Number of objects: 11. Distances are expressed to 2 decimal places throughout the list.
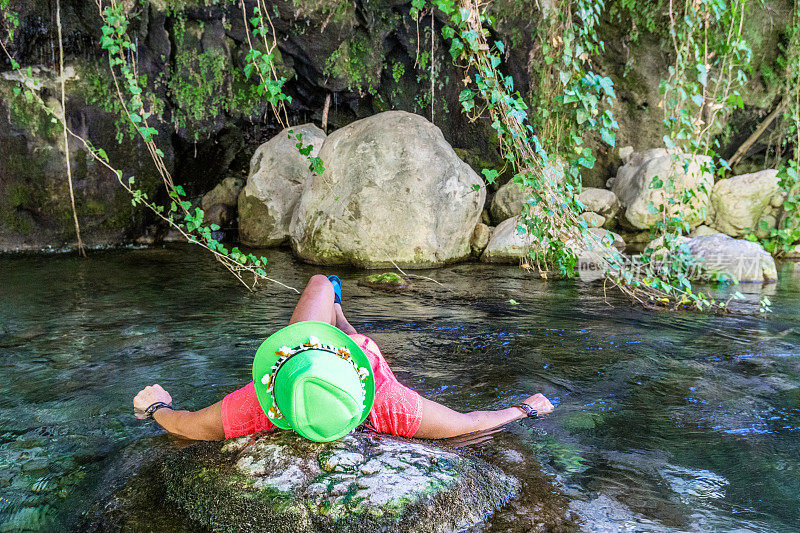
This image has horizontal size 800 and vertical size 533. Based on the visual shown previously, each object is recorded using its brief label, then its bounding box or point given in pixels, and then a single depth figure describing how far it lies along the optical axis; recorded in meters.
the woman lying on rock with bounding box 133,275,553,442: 2.22
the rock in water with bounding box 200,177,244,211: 12.06
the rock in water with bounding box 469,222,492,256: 9.67
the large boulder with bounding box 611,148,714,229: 10.73
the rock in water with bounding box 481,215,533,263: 9.12
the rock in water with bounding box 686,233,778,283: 8.09
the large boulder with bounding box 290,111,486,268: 8.62
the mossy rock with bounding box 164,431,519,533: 2.19
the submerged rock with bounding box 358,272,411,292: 7.35
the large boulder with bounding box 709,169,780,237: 10.86
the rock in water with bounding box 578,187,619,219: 11.56
